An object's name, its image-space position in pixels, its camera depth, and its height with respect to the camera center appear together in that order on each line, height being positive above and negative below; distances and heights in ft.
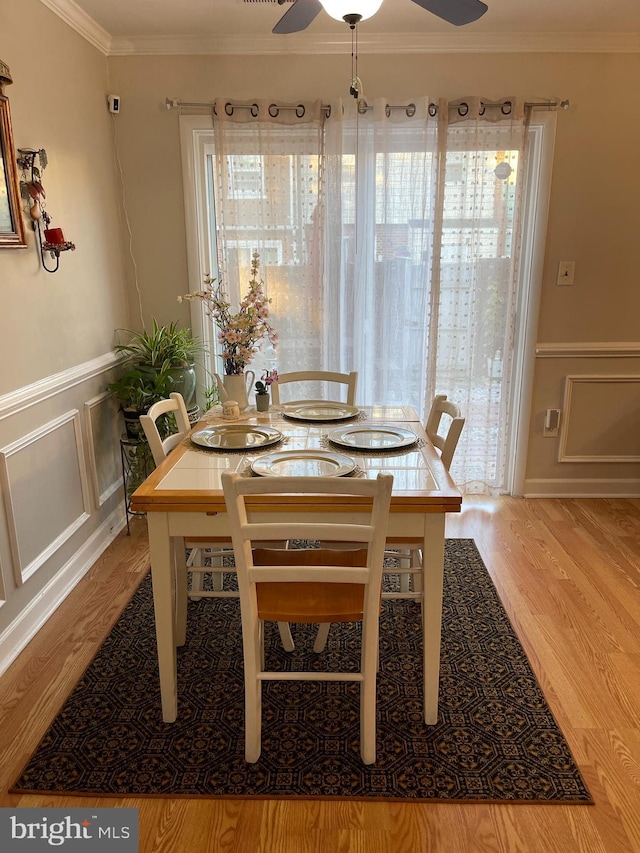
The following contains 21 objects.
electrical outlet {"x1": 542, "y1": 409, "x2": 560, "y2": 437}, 12.55 -3.22
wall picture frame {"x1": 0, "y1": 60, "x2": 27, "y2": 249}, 7.52 +0.89
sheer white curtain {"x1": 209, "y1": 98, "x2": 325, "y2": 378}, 11.16 +1.00
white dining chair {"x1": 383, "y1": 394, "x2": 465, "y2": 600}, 7.19 -2.31
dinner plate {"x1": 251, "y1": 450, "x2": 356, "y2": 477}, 6.16 -2.06
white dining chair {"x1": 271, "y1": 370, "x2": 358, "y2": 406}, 9.86 -1.84
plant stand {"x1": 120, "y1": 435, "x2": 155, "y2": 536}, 10.59 -3.42
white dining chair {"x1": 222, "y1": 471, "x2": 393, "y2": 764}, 5.05 -2.84
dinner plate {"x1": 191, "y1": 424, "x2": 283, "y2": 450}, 7.06 -2.05
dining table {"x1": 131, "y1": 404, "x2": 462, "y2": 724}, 5.67 -2.17
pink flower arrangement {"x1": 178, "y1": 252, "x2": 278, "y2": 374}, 7.98 -0.83
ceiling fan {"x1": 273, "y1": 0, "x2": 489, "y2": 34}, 6.11 +2.56
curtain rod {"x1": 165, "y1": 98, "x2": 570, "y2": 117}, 11.06 +2.73
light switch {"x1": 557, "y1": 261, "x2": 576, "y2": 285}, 11.86 -0.19
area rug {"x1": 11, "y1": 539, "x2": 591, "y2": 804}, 5.68 -4.71
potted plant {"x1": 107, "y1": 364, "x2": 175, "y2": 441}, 10.44 -2.18
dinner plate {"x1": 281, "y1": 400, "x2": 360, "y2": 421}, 8.36 -2.07
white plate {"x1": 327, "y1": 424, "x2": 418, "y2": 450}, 7.06 -2.05
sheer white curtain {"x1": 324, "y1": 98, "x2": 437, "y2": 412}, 11.22 +0.33
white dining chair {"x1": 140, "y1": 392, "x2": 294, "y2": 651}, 7.20 -3.39
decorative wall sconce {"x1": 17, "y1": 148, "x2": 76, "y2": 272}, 8.22 +0.84
